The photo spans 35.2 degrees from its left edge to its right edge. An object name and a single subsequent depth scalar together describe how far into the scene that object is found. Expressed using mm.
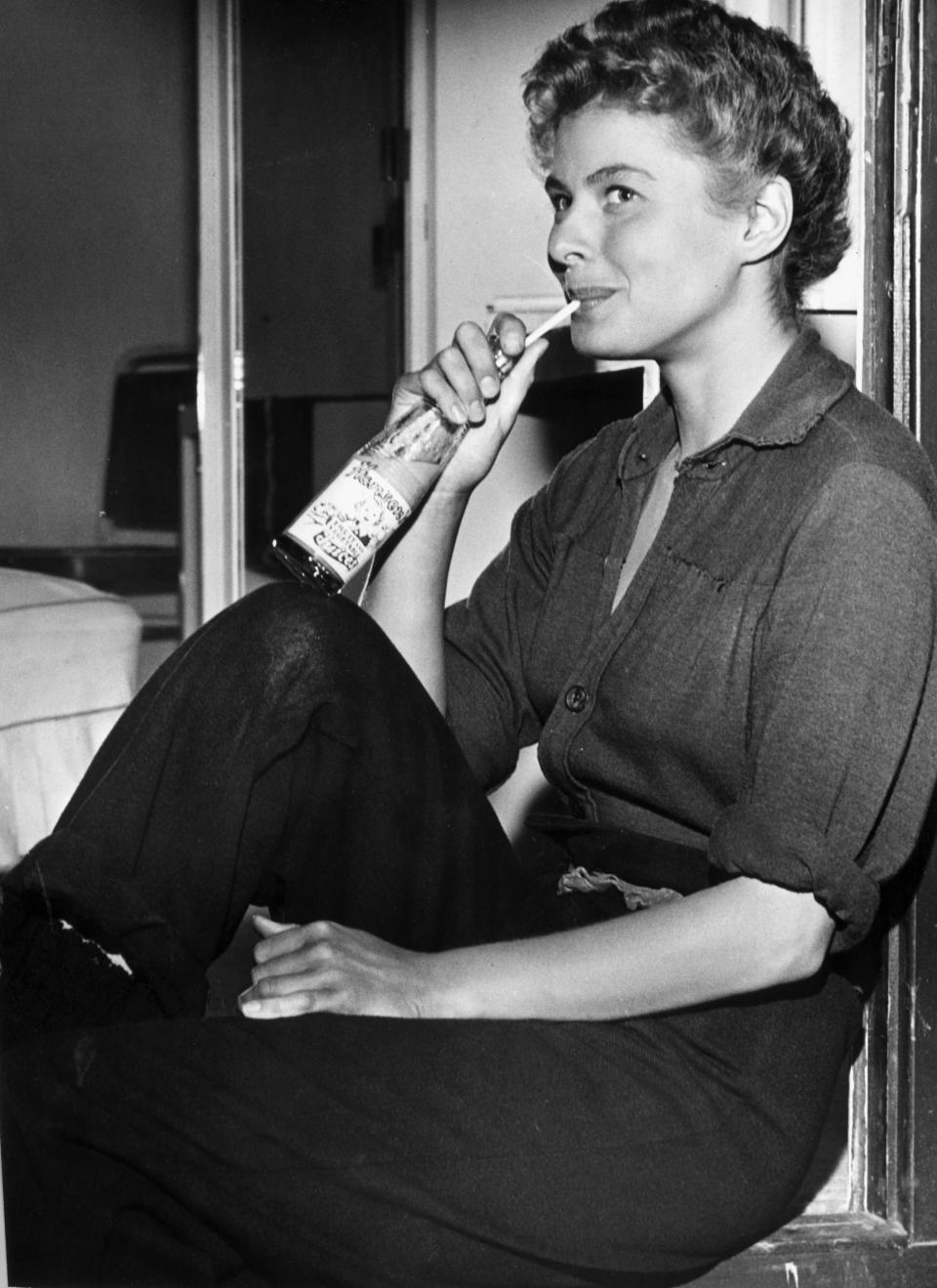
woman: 878
